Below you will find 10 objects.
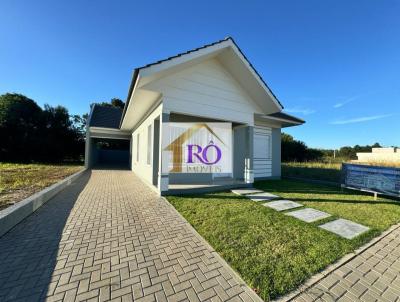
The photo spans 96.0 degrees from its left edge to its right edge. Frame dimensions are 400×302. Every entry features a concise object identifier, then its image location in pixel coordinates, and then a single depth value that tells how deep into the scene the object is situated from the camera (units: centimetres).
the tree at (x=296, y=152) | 2661
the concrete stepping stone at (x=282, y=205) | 511
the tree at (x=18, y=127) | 2031
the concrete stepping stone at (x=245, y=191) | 685
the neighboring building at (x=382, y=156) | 2220
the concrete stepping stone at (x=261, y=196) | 610
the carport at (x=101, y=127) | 1589
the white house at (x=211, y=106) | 594
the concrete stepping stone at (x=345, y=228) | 355
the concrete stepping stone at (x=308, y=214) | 437
